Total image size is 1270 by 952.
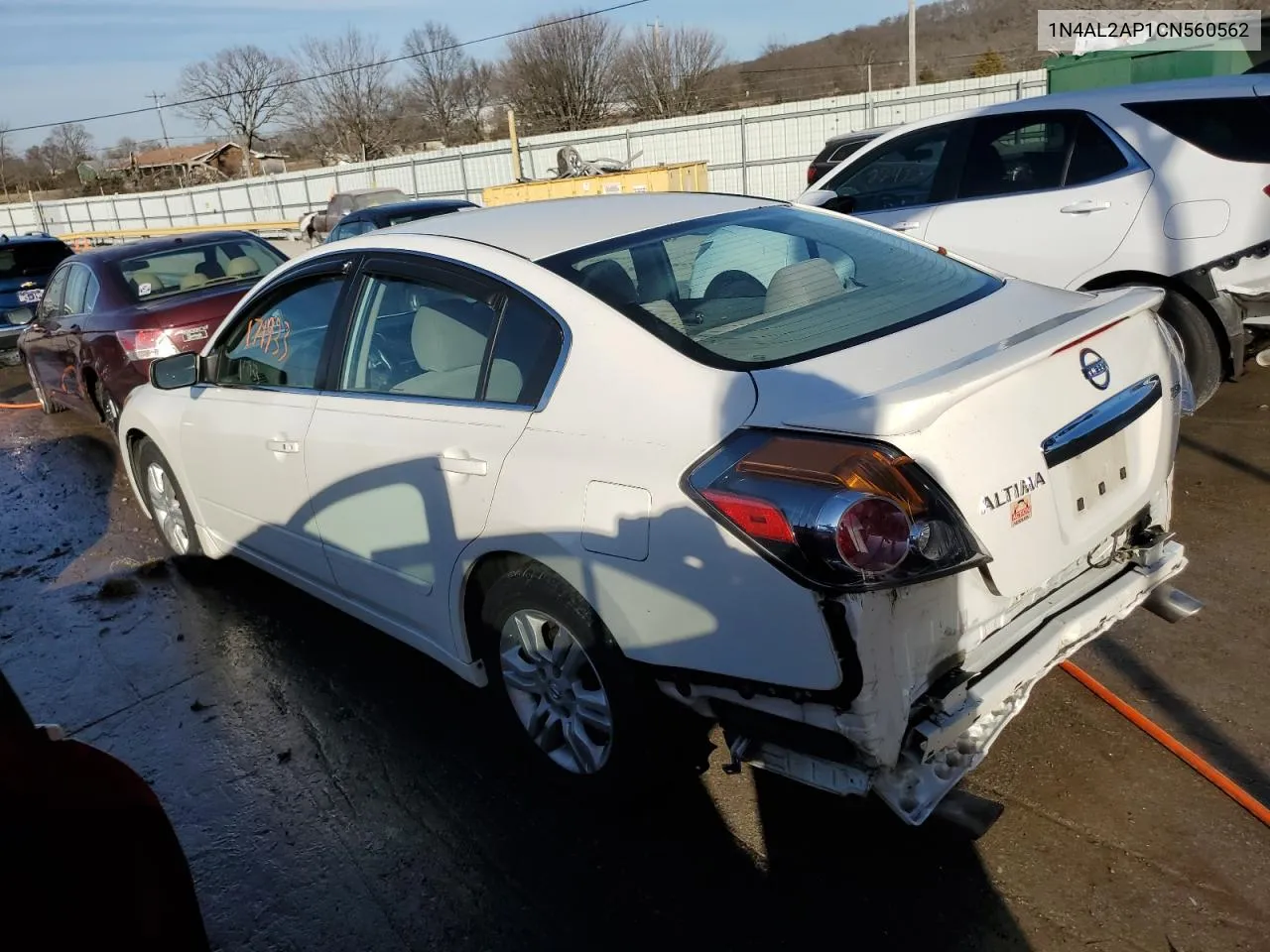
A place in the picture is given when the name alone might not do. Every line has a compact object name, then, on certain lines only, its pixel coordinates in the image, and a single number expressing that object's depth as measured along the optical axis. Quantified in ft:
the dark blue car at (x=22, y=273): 39.06
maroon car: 23.90
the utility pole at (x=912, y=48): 112.47
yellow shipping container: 55.66
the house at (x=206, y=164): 231.50
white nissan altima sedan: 7.11
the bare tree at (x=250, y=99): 233.35
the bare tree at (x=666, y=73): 177.99
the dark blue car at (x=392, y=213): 45.50
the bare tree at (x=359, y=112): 211.20
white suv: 16.47
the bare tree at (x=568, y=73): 175.22
